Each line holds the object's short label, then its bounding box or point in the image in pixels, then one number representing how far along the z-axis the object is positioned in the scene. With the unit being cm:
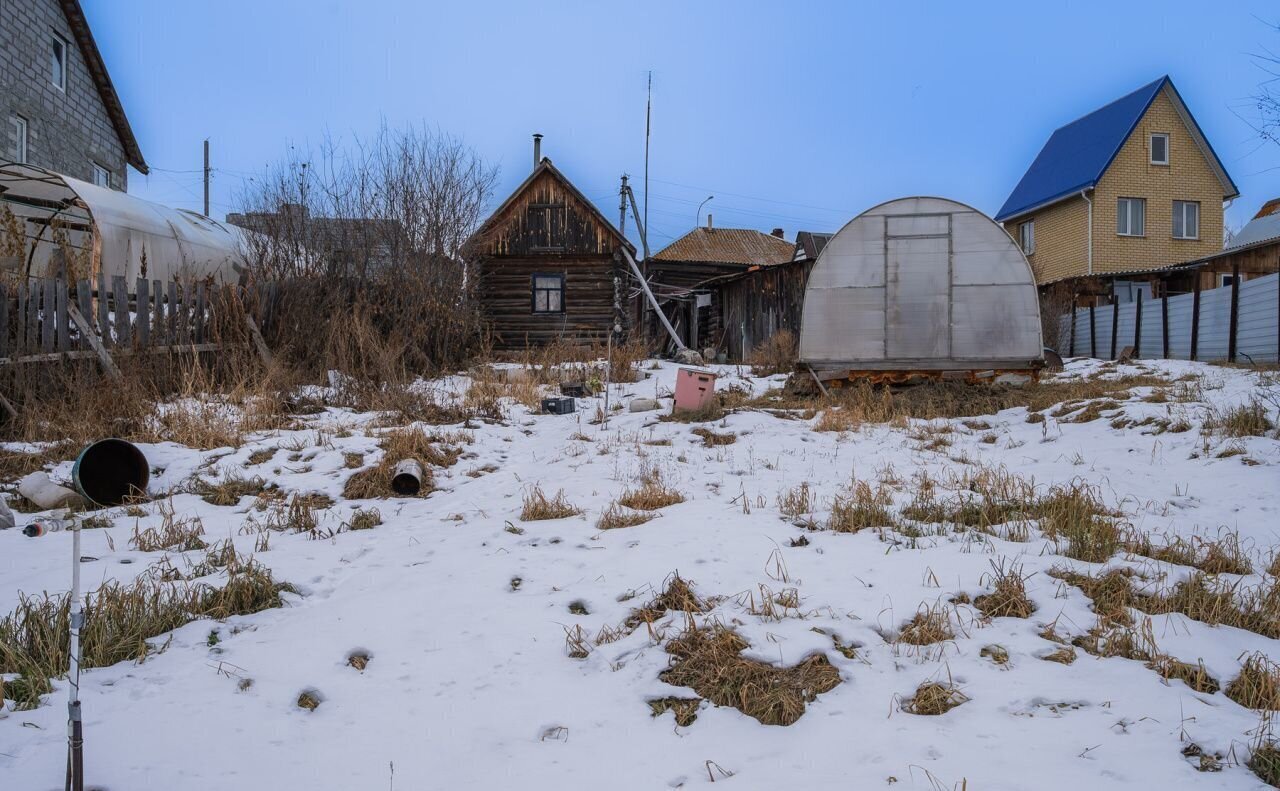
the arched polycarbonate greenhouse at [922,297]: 1162
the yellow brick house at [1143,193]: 2411
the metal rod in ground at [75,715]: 215
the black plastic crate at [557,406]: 1035
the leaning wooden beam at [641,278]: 1952
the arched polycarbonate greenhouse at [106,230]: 1207
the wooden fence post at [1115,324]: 1825
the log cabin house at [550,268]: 2055
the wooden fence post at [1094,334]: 1931
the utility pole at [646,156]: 3009
